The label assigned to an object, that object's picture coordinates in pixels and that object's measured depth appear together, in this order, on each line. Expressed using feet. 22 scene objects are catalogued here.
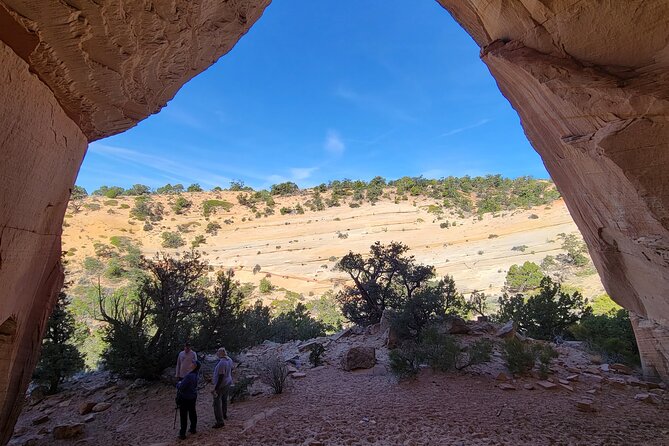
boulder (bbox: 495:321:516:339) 27.66
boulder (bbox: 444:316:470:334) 29.40
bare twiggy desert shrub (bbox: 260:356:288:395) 22.21
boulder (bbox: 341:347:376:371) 25.70
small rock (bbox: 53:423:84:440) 18.25
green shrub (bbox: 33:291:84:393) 26.37
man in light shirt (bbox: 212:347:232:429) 17.48
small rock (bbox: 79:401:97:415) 22.02
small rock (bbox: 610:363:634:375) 22.59
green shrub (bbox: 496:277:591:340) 33.09
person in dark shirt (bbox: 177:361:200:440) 16.48
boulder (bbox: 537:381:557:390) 19.81
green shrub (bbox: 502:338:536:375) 22.00
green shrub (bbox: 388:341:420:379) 22.30
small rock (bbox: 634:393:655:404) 17.67
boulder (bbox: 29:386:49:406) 25.16
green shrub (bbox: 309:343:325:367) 28.04
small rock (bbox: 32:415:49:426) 21.30
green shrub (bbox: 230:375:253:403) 21.91
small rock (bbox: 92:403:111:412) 22.22
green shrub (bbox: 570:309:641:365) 25.36
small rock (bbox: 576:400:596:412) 16.67
